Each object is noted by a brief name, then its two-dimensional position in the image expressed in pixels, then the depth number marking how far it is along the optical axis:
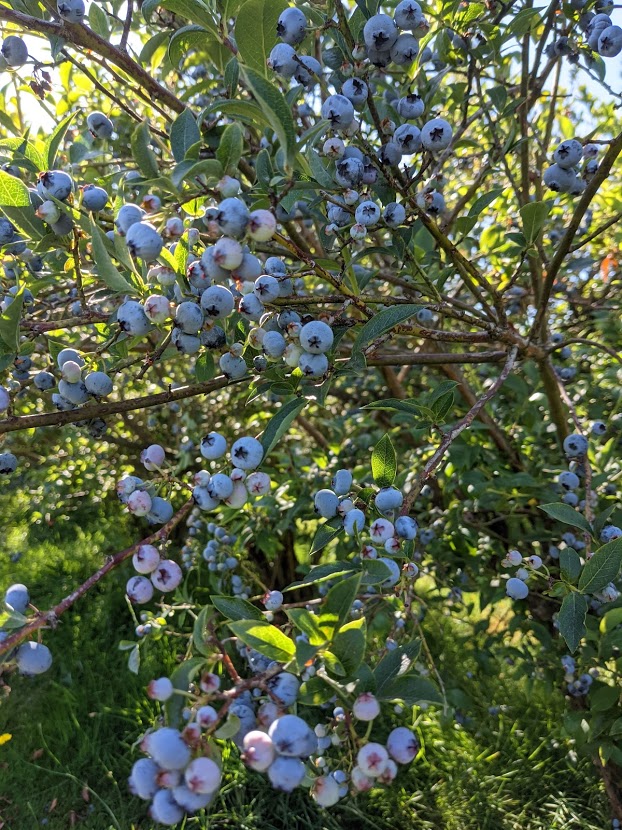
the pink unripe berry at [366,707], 0.22
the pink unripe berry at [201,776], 0.20
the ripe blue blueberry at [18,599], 0.30
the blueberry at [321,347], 0.24
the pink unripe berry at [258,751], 0.21
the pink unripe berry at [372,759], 0.22
